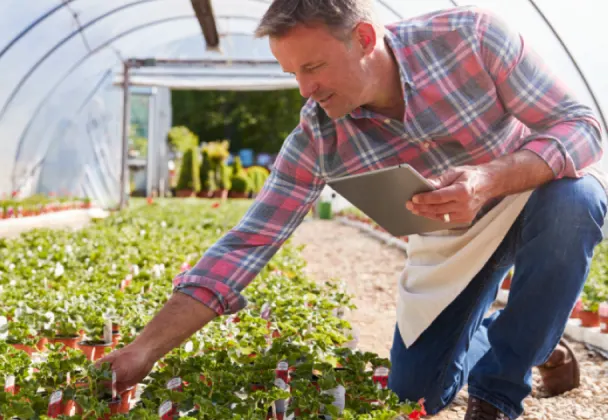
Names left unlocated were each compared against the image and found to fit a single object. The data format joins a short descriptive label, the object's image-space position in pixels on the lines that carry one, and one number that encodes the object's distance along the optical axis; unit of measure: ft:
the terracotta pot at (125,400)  6.50
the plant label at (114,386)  6.01
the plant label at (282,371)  6.73
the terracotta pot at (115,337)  8.98
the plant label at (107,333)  8.61
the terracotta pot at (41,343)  8.70
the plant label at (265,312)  9.38
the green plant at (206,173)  63.67
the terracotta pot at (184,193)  62.62
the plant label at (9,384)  5.98
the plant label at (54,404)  5.66
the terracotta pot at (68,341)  8.75
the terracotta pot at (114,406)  5.94
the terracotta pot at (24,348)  8.25
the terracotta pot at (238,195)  64.59
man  6.28
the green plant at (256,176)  66.67
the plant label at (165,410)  5.52
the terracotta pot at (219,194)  63.41
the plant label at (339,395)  6.09
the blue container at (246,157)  88.07
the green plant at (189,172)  62.75
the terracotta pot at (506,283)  15.86
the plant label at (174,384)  6.11
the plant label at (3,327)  8.37
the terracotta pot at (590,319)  12.23
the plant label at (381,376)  6.67
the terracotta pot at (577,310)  12.58
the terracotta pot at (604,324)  11.56
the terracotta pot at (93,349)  8.49
